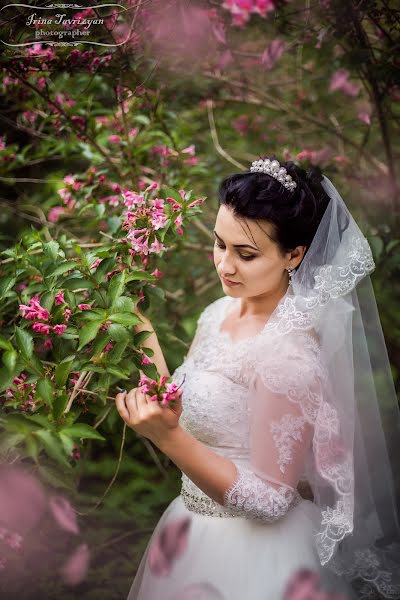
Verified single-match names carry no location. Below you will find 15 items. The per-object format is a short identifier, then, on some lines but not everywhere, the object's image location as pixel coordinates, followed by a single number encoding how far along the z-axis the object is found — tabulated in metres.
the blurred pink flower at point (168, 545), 1.71
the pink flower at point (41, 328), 1.41
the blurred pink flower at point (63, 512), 1.79
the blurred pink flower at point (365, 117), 2.67
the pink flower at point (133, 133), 2.45
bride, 1.53
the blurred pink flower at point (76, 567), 2.18
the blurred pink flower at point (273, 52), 2.32
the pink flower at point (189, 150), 2.37
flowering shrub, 1.30
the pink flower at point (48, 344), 1.56
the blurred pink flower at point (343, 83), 2.58
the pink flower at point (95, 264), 1.58
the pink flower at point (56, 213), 2.44
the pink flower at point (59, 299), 1.51
